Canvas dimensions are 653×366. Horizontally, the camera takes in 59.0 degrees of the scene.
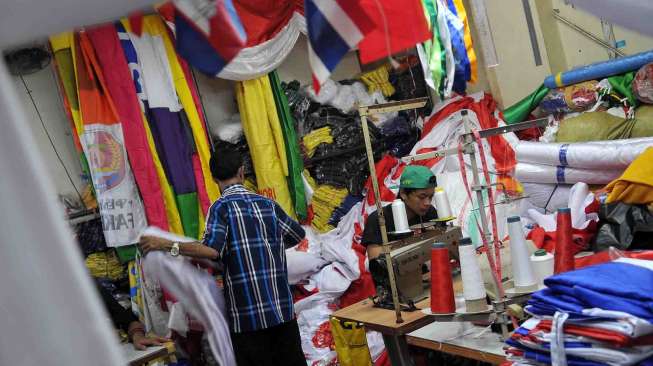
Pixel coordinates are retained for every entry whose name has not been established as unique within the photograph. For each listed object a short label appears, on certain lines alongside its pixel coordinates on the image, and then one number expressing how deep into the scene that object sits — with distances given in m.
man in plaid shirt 2.66
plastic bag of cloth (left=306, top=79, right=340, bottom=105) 4.86
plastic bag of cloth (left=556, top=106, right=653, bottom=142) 3.51
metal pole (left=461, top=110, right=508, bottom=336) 1.97
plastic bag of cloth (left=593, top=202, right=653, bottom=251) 2.58
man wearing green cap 3.06
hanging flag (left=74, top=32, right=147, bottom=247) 3.85
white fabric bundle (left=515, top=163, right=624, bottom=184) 3.36
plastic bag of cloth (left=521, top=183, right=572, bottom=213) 3.53
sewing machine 2.57
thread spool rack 1.97
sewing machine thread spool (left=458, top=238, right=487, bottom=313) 2.08
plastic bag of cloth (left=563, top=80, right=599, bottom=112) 3.91
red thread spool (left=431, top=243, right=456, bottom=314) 2.18
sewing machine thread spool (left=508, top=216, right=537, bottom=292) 1.98
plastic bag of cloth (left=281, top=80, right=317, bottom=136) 4.77
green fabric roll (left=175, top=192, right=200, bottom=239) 4.16
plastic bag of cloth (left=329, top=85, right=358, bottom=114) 4.91
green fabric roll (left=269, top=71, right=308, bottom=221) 4.59
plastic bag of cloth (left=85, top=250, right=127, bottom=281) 3.89
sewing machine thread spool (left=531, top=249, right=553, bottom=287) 1.98
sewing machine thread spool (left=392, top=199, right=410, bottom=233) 2.77
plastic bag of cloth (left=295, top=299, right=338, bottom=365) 3.75
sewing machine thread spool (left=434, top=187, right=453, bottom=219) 3.03
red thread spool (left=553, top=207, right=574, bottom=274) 2.06
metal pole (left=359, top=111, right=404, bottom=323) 2.34
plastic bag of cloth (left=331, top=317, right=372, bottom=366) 3.24
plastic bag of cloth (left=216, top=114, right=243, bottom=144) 4.55
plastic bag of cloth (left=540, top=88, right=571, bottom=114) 4.12
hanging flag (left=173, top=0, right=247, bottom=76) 1.09
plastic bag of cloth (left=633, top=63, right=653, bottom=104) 3.50
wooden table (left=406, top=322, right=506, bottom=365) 2.02
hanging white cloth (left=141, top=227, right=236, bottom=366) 2.42
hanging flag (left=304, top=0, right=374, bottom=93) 1.22
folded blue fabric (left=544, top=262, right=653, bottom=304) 1.36
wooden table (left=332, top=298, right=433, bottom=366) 2.44
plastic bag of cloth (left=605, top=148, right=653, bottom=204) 2.63
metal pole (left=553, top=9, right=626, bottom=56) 4.30
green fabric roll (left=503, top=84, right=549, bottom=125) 4.39
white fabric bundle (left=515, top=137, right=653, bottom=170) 3.18
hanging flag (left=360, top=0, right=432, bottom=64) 1.24
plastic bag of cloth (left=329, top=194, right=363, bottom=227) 4.67
